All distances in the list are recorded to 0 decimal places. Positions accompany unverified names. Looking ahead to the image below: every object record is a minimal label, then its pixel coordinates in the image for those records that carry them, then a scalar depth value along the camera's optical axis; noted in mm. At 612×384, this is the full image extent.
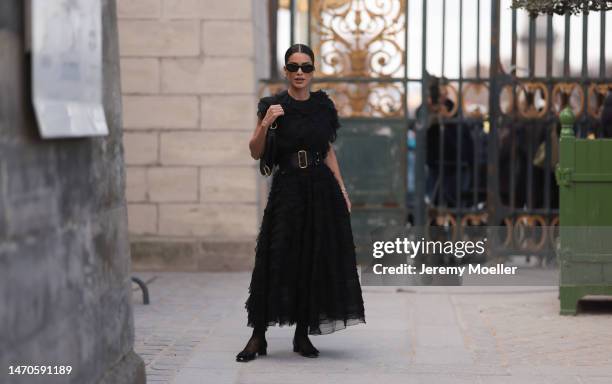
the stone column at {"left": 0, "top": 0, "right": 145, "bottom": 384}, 6460
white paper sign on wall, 6817
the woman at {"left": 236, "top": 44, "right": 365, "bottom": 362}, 11590
